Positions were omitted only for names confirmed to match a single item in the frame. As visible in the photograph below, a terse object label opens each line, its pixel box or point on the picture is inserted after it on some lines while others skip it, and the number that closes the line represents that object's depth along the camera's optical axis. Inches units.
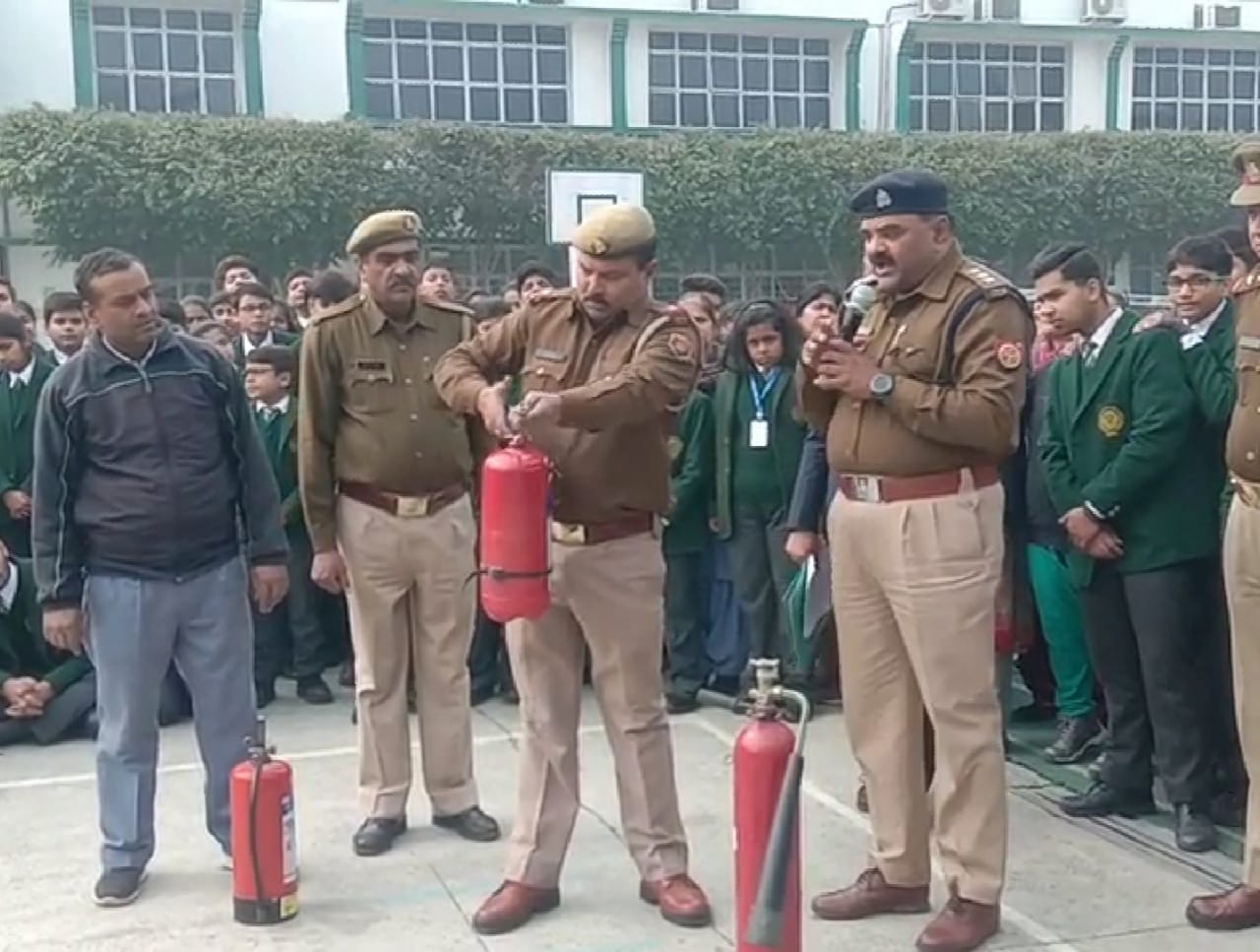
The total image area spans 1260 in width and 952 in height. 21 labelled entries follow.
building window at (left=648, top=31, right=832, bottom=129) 1124.5
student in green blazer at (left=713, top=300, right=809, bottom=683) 278.1
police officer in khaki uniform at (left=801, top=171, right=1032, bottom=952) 163.9
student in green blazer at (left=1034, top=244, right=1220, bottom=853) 202.4
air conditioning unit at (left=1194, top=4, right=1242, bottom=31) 1238.9
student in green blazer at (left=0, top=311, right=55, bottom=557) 285.3
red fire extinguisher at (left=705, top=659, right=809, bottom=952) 143.7
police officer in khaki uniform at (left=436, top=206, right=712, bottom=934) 172.4
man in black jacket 189.2
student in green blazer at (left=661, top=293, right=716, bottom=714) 288.2
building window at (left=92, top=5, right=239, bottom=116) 1005.2
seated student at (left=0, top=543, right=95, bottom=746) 268.2
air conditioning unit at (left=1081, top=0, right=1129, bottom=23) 1197.1
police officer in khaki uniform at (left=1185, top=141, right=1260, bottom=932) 171.3
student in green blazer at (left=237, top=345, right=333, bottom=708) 292.7
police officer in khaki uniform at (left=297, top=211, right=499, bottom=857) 208.7
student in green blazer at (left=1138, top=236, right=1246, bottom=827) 201.9
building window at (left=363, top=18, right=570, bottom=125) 1056.2
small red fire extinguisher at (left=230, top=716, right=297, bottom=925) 180.5
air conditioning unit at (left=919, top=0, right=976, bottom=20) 1167.6
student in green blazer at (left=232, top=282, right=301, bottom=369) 339.6
